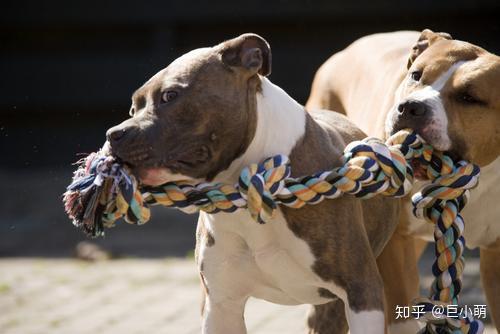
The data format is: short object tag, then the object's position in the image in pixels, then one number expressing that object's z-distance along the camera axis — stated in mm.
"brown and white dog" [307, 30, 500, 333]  7887
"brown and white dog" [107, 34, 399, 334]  6898
